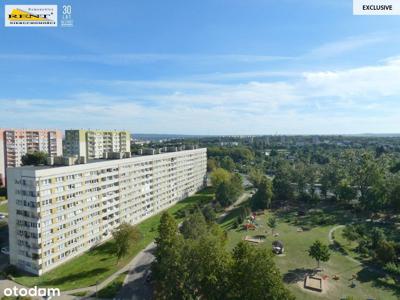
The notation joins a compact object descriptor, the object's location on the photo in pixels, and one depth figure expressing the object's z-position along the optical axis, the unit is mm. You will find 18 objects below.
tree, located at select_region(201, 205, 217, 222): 75375
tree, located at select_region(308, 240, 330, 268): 53250
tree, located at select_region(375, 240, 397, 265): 55750
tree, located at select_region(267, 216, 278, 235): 73688
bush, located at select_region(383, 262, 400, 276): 52250
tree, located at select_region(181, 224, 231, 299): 38062
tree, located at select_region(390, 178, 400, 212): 82625
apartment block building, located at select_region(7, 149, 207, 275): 53719
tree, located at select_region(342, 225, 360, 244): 64688
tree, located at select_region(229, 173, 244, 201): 101750
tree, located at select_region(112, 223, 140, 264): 56719
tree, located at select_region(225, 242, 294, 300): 35312
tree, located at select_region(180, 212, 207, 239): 54688
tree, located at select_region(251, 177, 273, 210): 94188
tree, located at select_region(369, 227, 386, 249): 61438
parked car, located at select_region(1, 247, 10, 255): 62081
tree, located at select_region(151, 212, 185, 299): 39812
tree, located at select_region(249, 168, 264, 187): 126812
